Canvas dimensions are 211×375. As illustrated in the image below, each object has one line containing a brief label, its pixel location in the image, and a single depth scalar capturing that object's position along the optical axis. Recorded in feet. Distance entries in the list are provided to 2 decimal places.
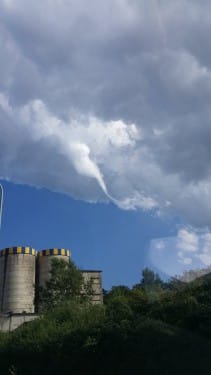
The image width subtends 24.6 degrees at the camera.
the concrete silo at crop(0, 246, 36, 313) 173.47
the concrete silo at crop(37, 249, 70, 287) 179.01
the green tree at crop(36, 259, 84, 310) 138.82
